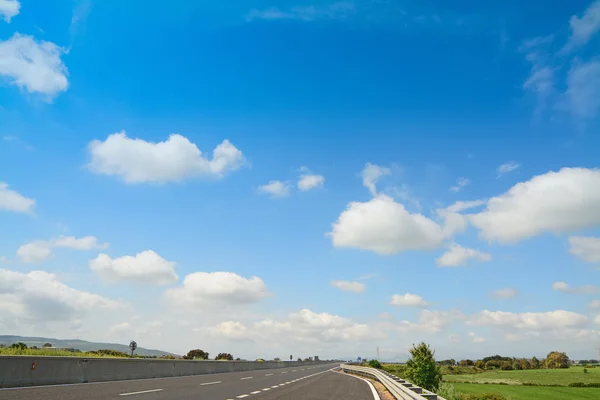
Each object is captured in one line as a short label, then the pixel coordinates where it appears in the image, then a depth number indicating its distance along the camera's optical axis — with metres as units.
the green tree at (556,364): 191.55
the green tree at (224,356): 82.44
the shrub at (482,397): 36.97
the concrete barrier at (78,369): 14.20
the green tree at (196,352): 75.69
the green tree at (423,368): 51.62
